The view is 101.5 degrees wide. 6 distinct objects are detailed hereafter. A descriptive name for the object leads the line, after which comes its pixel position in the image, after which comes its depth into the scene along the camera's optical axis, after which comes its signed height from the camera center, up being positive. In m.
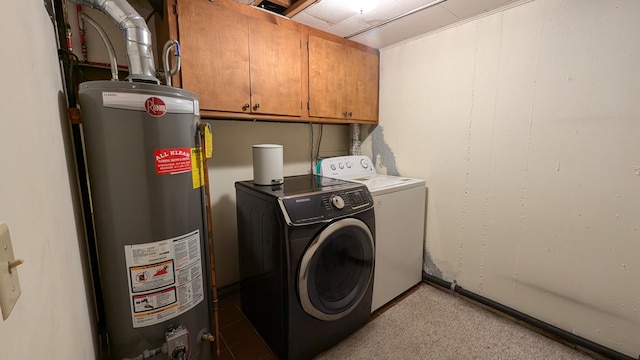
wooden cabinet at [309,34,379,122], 2.00 +0.52
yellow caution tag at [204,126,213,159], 1.16 +0.02
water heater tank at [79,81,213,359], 0.92 -0.24
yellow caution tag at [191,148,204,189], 1.12 -0.10
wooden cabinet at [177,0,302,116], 1.43 +0.51
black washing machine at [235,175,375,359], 1.32 -0.65
